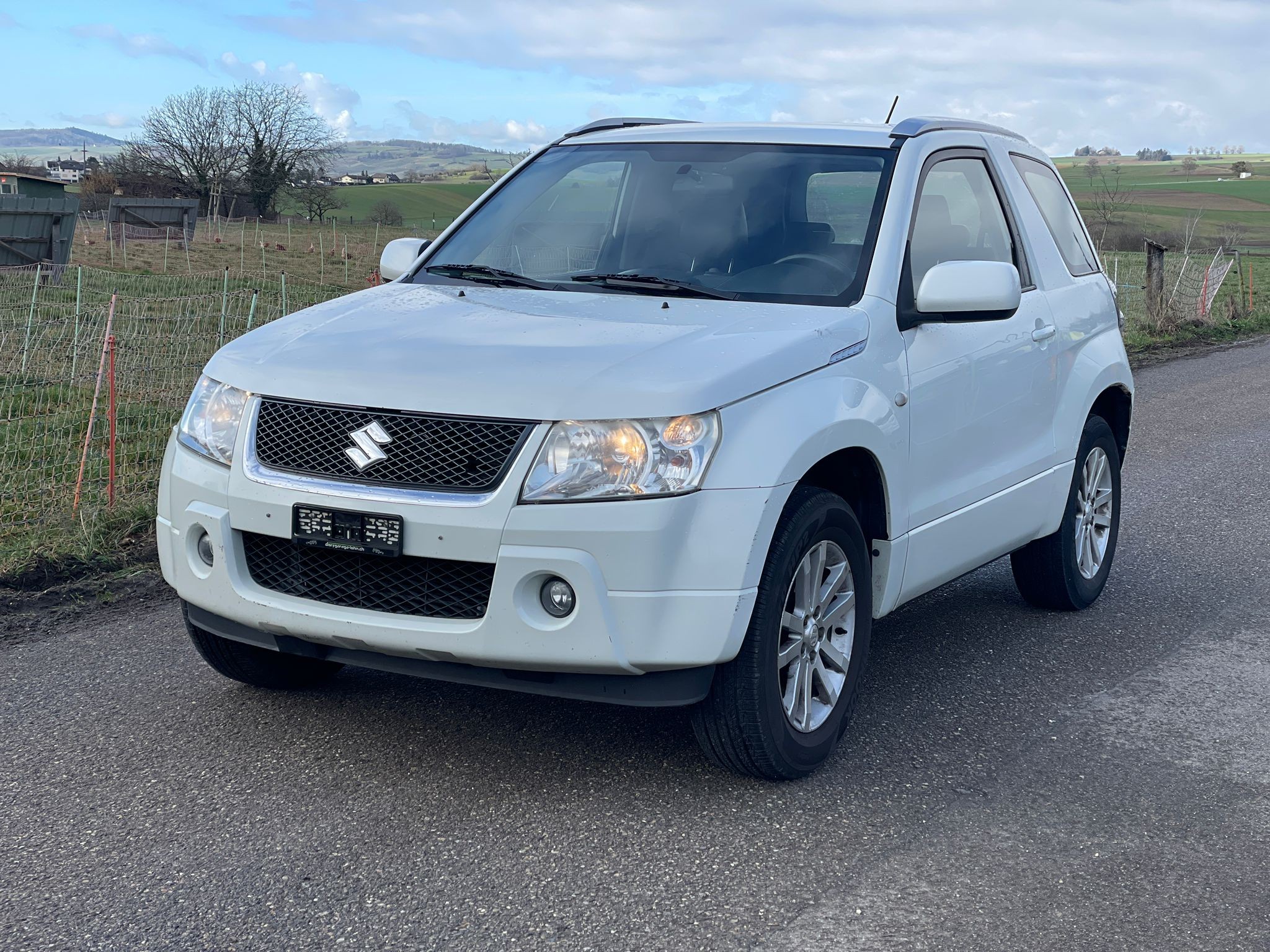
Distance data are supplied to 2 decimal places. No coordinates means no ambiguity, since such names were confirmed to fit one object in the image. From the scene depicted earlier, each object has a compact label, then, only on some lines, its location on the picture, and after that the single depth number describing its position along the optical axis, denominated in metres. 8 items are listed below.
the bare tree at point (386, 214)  77.31
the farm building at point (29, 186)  44.69
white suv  3.53
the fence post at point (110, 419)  7.04
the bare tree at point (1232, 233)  54.12
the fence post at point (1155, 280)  20.18
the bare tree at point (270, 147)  74.50
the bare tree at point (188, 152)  75.62
